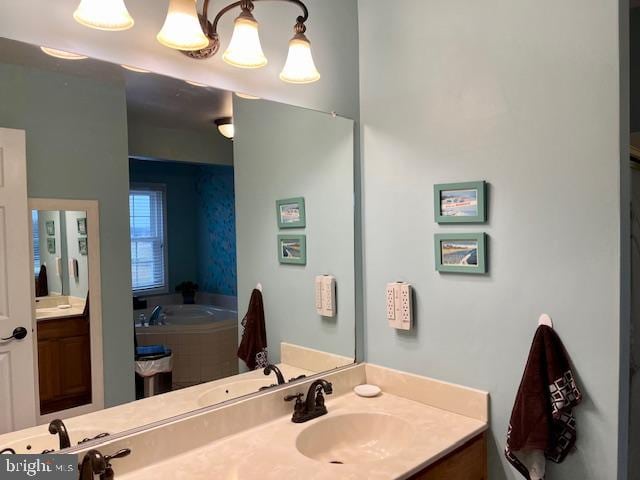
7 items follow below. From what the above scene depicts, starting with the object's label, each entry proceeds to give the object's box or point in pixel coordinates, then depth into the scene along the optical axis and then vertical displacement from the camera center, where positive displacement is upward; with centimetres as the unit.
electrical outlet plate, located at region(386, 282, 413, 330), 186 -32
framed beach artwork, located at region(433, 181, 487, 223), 164 +8
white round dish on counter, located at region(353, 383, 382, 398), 191 -68
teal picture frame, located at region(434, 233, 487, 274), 165 -10
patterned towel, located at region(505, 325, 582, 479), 144 -56
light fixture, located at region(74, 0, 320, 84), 123 +58
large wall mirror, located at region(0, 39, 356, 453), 125 -5
